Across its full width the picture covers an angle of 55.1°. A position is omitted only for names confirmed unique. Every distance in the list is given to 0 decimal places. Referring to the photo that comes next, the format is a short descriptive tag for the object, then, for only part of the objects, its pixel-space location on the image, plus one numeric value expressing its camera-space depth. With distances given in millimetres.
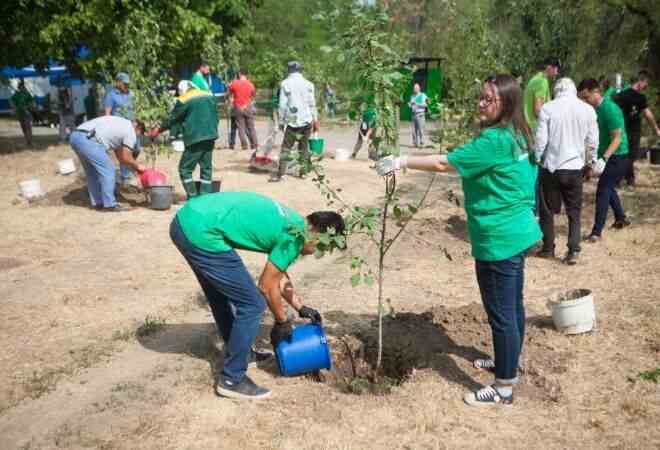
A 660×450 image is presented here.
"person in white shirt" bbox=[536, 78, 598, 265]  5668
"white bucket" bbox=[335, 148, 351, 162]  12992
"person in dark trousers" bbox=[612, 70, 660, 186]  8836
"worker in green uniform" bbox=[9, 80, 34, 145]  15969
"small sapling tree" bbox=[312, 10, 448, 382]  3354
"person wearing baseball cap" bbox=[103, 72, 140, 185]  9414
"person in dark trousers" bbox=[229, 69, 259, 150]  13289
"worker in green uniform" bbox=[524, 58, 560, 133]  6508
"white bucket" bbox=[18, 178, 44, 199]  9602
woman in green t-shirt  3227
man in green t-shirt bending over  3336
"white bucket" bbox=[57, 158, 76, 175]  11398
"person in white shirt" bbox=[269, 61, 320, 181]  9672
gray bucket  8367
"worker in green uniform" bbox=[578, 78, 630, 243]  6539
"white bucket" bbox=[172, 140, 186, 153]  13759
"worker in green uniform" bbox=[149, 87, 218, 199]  7977
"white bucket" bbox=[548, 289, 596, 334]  4410
